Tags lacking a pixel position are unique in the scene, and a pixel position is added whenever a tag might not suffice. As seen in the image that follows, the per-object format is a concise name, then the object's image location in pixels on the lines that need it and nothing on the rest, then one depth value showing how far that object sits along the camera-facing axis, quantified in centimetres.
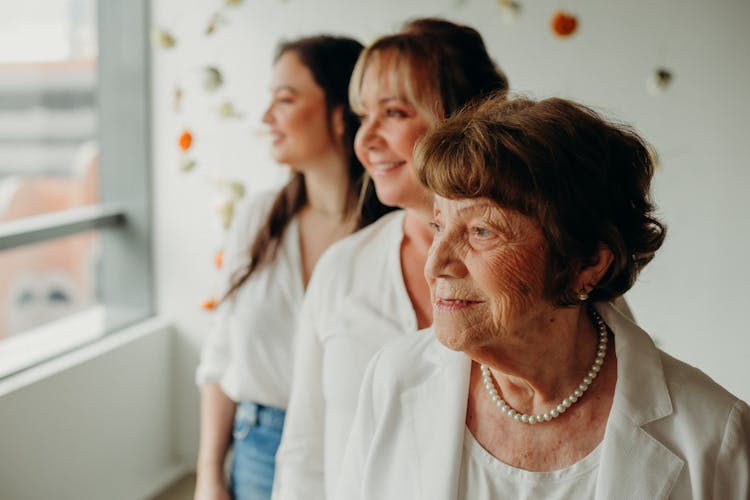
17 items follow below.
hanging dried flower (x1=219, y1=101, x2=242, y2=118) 352
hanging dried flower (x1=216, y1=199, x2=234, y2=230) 348
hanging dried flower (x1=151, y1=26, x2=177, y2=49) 328
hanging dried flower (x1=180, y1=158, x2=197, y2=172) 332
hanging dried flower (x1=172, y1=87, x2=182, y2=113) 336
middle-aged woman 164
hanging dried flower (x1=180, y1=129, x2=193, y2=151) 317
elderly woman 115
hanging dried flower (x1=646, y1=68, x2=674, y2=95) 279
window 362
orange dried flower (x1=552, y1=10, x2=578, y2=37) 285
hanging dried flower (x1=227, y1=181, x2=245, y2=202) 352
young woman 216
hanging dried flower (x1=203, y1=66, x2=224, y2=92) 321
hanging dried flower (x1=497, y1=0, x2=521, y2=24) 302
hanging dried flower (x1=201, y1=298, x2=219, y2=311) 294
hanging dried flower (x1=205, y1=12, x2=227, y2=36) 348
